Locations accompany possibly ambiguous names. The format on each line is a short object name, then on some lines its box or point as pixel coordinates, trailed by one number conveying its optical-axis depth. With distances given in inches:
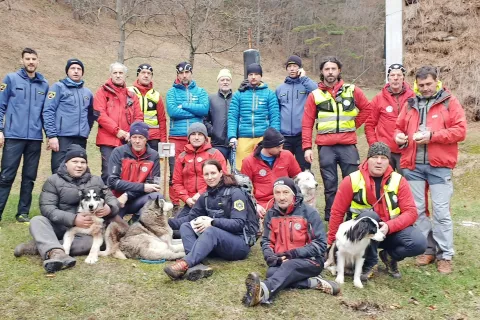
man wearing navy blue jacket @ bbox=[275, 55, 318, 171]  252.7
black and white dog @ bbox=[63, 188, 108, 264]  185.3
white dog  221.8
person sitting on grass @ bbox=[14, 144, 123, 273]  182.2
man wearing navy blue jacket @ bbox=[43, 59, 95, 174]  233.5
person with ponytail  168.2
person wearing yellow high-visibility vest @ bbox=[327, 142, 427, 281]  174.1
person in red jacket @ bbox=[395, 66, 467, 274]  190.2
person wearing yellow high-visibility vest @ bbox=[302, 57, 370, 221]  229.6
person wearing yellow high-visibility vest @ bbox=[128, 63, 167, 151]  262.4
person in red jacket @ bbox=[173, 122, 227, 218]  221.3
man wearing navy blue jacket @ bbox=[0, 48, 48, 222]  229.1
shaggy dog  188.2
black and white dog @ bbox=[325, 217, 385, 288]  161.2
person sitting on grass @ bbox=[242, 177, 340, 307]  159.3
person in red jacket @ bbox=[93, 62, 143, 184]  243.0
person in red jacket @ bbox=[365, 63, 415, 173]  230.8
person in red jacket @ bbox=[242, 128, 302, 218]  222.5
